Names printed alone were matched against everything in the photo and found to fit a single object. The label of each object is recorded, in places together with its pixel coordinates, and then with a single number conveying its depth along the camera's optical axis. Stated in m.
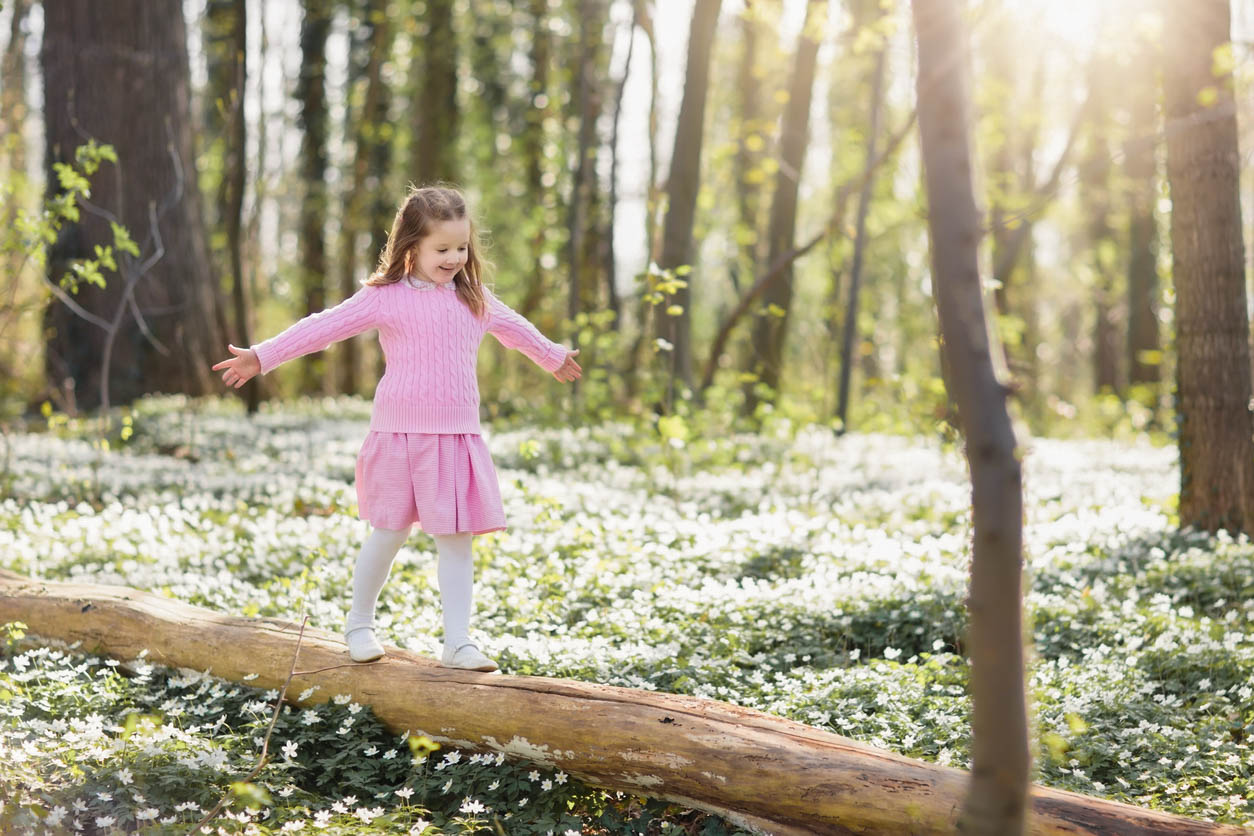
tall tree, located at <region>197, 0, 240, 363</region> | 20.27
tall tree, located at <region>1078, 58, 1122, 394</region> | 20.81
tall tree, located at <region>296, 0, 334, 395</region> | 21.20
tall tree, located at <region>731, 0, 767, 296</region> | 15.21
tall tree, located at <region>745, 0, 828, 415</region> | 15.38
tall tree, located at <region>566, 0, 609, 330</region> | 15.93
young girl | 4.38
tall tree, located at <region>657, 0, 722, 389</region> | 12.13
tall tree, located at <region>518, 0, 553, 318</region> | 20.88
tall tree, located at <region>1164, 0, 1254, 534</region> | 7.50
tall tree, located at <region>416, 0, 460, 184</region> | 20.84
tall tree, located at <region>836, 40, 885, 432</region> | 13.89
